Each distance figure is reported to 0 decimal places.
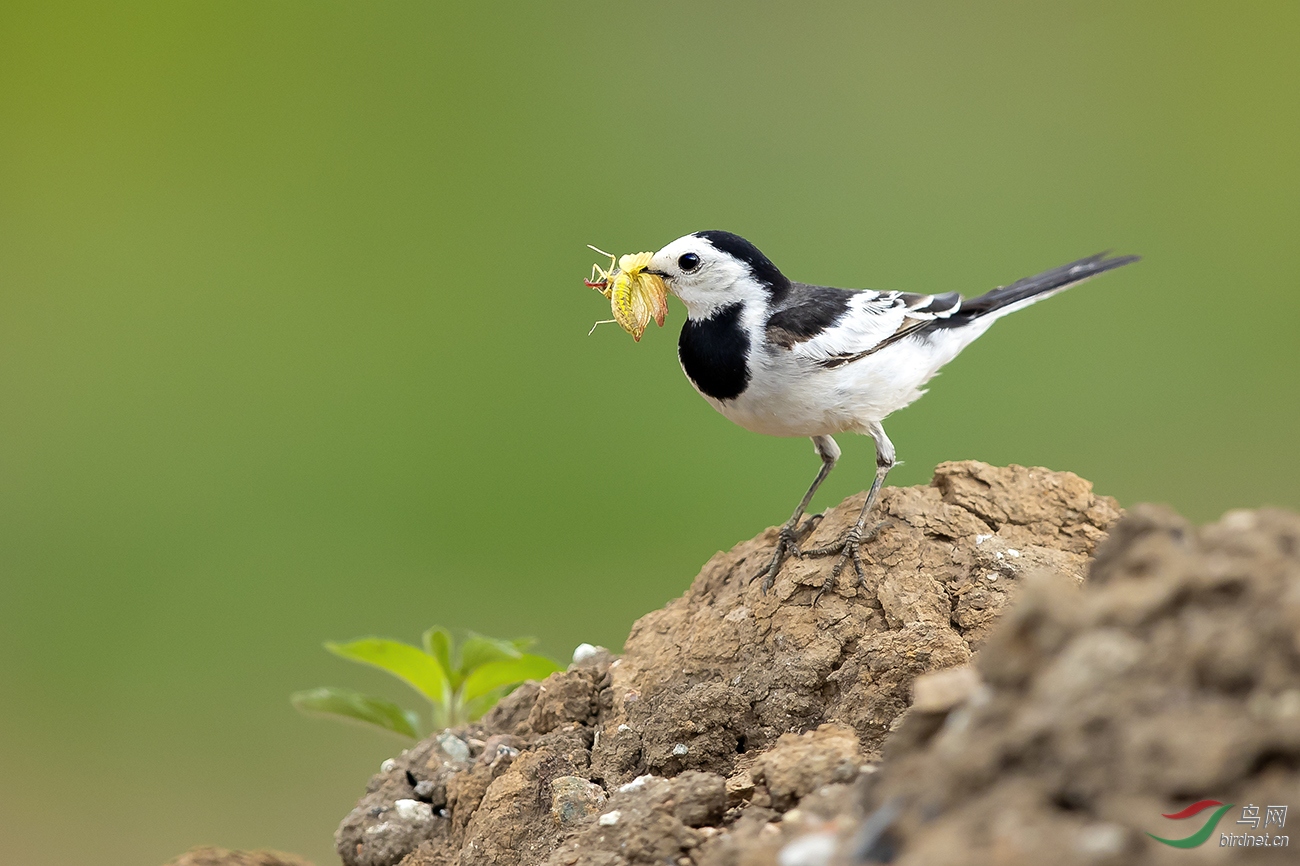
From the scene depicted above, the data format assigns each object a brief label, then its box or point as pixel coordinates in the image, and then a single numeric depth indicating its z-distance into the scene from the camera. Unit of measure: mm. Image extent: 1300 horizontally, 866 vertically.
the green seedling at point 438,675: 7203
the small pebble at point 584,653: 7238
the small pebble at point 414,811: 6453
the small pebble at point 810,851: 3443
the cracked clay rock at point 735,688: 5719
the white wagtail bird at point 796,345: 7250
